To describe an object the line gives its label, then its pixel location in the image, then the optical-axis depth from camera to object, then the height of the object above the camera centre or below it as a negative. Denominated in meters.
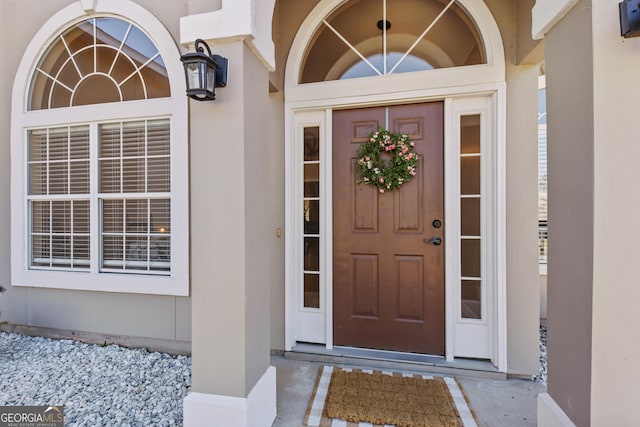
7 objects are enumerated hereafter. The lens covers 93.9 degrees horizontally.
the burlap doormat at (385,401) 1.87 -1.29
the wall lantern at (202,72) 1.52 +0.73
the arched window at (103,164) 2.70 +0.46
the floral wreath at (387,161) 2.52 +0.43
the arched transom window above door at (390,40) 2.51 +1.49
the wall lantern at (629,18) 1.16 +0.76
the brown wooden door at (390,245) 2.54 -0.30
